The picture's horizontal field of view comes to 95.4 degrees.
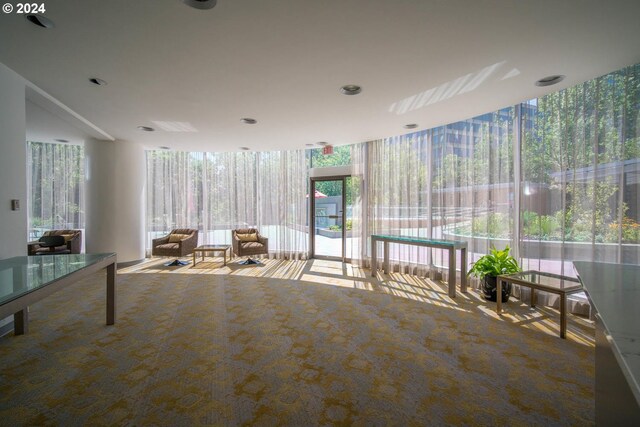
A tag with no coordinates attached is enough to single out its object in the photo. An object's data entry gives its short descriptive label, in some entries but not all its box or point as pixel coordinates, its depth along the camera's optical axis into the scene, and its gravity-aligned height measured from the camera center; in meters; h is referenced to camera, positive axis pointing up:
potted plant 3.94 -0.75
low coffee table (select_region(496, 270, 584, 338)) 2.86 -0.76
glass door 7.01 -0.10
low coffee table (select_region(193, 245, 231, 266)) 6.20 -0.77
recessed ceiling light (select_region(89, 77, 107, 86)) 3.15 +1.44
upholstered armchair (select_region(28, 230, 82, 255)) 5.66 -0.66
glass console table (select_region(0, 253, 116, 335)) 1.61 -0.45
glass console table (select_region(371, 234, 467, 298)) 4.22 -0.50
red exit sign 6.52 +1.43
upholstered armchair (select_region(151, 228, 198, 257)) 6.04 -0.67
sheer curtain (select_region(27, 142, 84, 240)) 6.86 +0.60
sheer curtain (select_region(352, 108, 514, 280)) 4.33 +0.47
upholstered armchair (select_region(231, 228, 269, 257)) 6.33 -0.67
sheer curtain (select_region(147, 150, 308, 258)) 7.18 +0.44
